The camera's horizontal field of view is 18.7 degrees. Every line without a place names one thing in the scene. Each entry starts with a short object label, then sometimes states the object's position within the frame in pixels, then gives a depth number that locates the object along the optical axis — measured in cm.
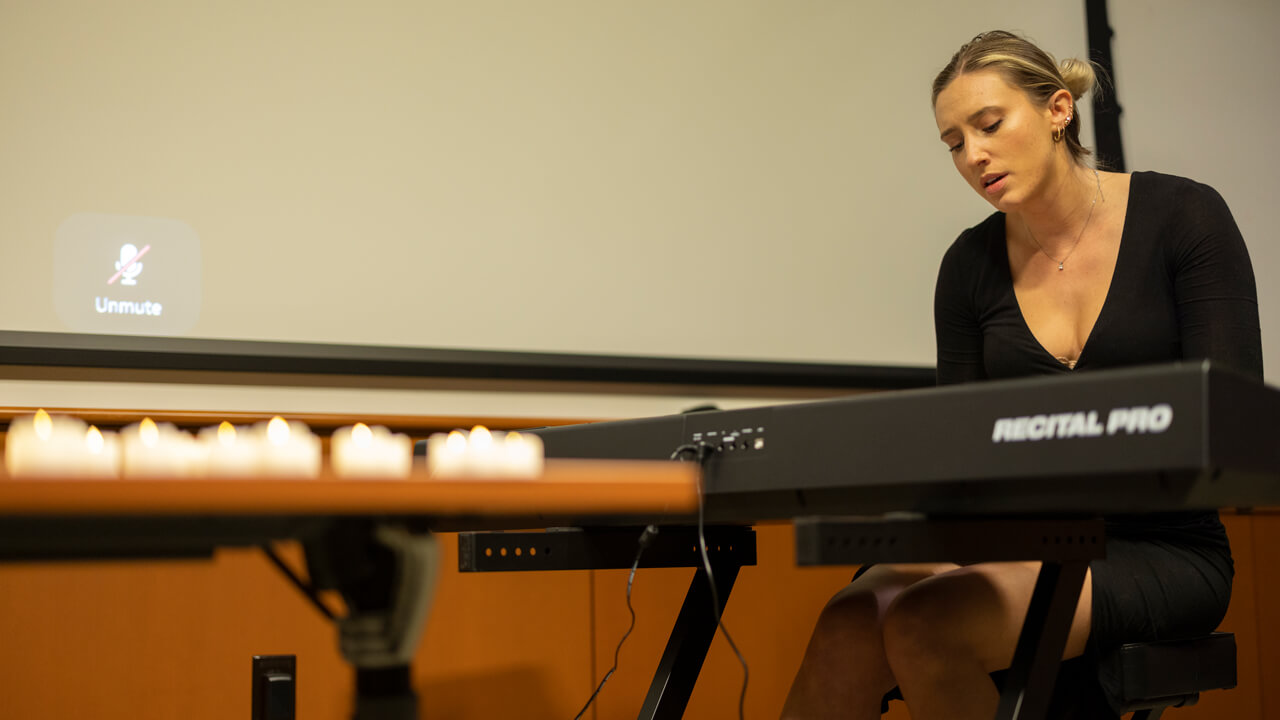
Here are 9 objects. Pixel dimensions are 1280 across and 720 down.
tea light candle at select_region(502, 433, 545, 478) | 214
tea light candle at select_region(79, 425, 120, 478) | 207
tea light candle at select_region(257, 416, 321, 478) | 212
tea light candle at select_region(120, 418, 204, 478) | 212
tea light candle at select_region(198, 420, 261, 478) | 212
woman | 254
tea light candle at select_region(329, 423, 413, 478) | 212
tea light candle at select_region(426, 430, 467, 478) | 214
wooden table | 204
